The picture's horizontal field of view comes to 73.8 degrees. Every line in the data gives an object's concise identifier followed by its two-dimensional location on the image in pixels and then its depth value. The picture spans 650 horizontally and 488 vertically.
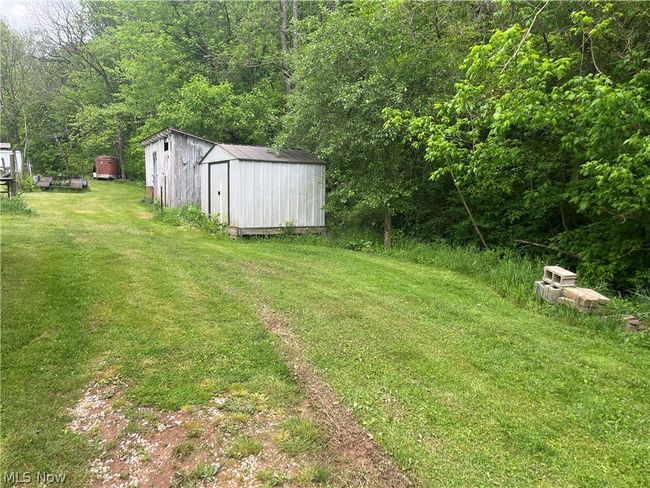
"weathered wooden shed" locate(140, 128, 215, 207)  11.98
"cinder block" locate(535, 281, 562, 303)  4.85
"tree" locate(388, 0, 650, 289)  4.74
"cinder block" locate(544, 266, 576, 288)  4.85
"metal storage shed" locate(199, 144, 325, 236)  8.56
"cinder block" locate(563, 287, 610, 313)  4.45
